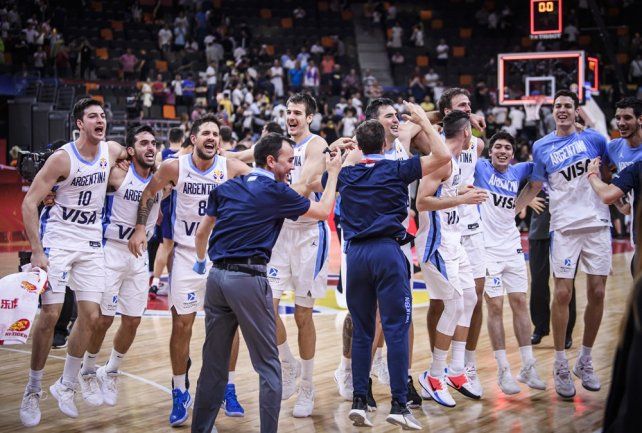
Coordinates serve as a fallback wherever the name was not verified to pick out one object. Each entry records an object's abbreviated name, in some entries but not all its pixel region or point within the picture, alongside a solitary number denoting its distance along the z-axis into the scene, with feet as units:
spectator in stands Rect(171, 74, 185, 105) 74.84
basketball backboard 61.26
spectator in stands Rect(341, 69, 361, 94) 84.28
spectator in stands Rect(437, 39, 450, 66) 92.58
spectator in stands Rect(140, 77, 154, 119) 71.72
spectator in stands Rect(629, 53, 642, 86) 85.46
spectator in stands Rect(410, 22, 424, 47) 96.00
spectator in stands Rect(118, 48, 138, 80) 77.36
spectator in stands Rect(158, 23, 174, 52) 82.58
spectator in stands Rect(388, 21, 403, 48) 96.02
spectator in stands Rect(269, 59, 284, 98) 80.74
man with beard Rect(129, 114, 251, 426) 20.61
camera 24.76
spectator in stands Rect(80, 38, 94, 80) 75.82
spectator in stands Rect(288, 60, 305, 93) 82.94
